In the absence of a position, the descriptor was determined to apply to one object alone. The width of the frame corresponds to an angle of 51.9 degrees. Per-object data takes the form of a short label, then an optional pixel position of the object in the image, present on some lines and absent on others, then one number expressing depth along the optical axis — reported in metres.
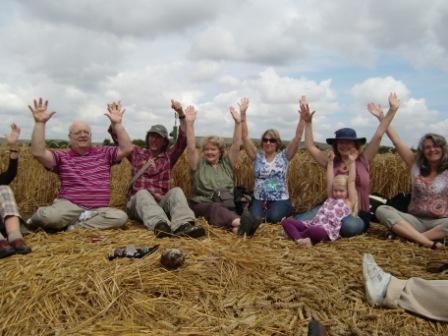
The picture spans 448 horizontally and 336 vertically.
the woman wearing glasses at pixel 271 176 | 5.91
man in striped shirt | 5.07
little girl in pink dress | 4.96
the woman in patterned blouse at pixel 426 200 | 5.07
